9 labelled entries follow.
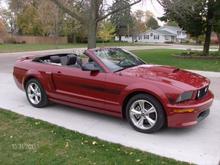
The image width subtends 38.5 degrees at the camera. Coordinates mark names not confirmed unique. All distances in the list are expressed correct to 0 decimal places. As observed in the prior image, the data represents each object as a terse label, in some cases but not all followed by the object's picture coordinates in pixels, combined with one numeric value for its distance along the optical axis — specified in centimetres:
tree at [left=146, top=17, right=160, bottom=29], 10318
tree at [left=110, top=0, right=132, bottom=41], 1855
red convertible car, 492
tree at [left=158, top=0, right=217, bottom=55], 1998
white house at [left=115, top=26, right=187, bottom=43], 9100
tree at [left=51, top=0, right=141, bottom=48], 1828
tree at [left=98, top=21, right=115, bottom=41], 6034
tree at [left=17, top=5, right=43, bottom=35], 5619
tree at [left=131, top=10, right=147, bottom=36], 7562
